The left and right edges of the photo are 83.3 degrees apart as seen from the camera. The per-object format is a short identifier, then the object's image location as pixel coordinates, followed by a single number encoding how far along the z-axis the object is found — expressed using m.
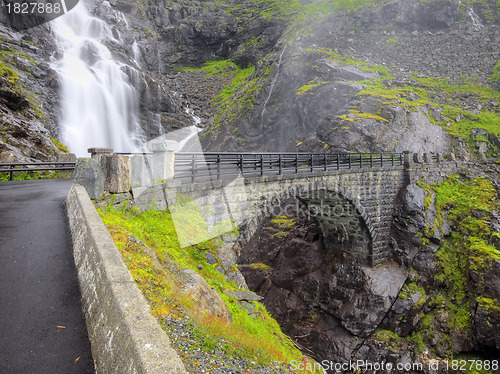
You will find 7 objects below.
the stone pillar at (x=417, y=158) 18.56
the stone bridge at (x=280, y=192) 7.22
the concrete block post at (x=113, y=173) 7.02
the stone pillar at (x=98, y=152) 7.39
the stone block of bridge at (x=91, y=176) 6.79
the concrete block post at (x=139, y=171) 7.41
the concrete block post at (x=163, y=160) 7.65
